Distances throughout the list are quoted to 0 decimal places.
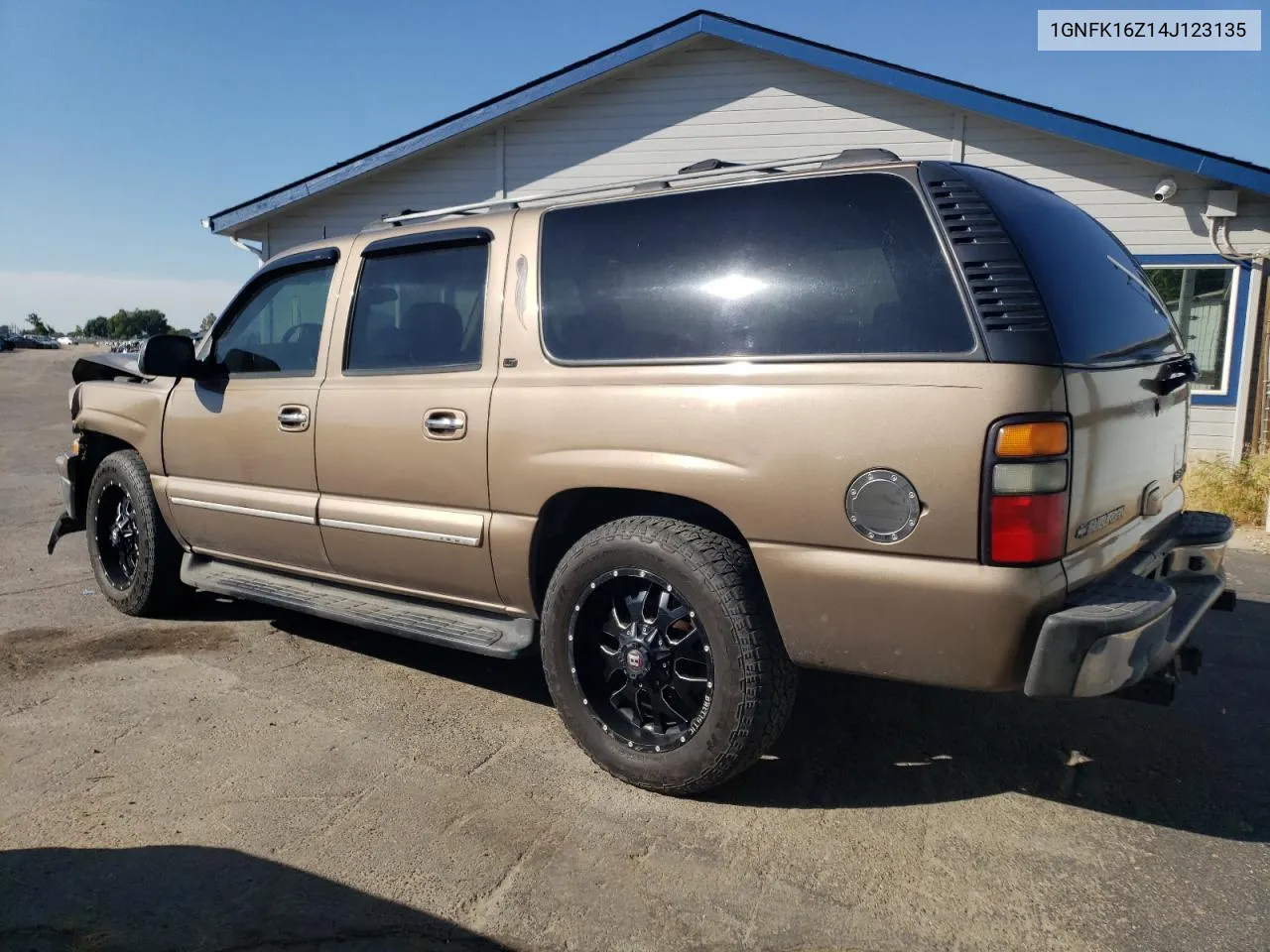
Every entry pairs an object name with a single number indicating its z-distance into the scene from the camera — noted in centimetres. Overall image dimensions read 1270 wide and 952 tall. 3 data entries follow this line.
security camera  930
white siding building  955
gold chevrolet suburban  254
